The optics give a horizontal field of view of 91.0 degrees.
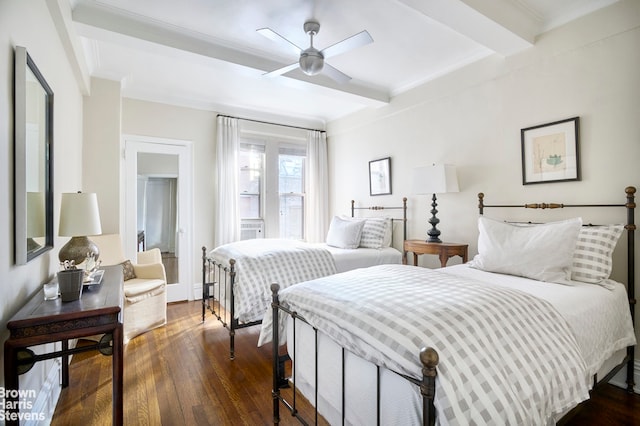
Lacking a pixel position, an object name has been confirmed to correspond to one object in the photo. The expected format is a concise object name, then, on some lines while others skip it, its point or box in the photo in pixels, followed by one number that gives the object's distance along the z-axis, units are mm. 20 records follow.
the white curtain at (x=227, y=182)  4426
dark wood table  1257
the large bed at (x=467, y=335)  1084
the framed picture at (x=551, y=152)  2521
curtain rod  4569
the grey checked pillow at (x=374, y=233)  3908
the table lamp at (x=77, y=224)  1947
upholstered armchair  3053
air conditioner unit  4867
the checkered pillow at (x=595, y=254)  2080
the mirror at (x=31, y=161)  1416
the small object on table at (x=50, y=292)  1582
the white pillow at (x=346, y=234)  3869
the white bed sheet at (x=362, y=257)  3412
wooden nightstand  3111
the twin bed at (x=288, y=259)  2742
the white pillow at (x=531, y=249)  2088
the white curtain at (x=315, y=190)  5262
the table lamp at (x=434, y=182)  3203
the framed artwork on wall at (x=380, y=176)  4270
